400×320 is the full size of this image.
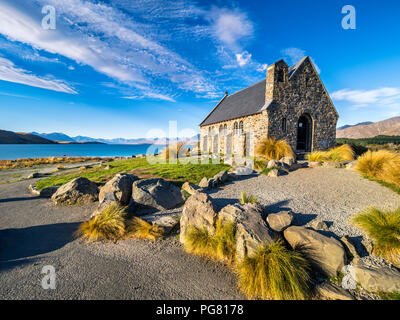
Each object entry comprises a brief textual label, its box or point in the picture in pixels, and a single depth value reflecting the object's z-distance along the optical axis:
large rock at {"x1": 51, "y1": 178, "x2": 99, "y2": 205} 7.62
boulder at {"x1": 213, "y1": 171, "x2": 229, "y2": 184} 8.07
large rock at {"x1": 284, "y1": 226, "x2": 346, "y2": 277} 3.32
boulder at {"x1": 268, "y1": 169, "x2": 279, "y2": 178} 8.63
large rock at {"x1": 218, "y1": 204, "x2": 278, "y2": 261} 3.60
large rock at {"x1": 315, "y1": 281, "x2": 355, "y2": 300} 2.77
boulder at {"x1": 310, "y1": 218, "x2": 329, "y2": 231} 4.31
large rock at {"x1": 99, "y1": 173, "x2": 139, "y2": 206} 6.26
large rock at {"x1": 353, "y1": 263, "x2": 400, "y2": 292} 2.81
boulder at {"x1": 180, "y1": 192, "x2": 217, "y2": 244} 4.43
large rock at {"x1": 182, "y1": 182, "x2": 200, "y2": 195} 7.09
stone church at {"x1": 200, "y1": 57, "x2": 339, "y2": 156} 14.90
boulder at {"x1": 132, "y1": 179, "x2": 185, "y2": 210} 6.30
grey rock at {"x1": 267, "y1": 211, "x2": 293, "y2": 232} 4.30
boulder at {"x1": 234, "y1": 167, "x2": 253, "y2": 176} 8.99
